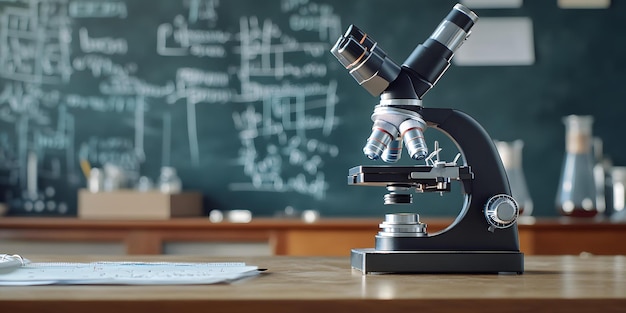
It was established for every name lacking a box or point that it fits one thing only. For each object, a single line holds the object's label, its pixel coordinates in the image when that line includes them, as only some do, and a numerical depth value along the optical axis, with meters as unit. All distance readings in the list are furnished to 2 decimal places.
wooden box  3.35
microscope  1.38
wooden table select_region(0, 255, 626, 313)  1.02
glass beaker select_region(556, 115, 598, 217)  3.42
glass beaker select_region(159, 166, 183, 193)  3.53
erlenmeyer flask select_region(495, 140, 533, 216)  3.40
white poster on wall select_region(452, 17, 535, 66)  3.62
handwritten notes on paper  1.17
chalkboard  3.63
